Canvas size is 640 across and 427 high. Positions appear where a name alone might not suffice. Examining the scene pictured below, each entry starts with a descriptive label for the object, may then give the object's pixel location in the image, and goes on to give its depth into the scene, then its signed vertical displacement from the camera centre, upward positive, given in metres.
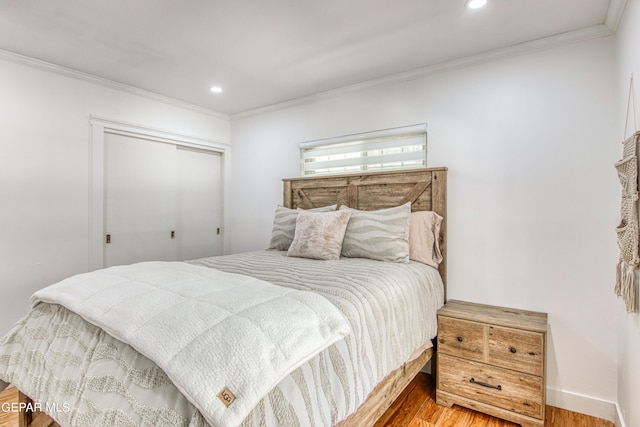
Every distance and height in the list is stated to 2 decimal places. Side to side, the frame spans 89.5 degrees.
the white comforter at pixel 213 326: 0.87 -0.38
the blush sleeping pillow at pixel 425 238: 2.45 -0.19
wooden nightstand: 1.88 -0.92
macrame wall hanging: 1.44 -0.06
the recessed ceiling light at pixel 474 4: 1.79 +1.18
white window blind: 2.80 +0.59
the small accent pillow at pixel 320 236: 2.45 -0.18
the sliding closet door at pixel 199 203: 3.68 +0.13
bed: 0.92 -0.53
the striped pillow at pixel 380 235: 2.34 -0.16
